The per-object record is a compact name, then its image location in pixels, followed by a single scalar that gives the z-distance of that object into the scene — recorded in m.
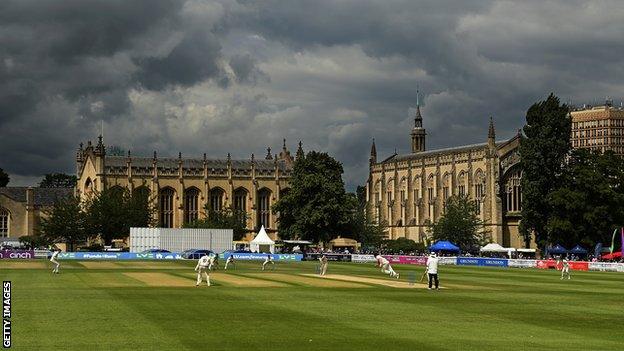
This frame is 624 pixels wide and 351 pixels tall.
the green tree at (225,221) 138.50
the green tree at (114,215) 130.75
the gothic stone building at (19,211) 157.12
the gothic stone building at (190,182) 150.75
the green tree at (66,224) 131.00
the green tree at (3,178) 190.60
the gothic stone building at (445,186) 136.62
